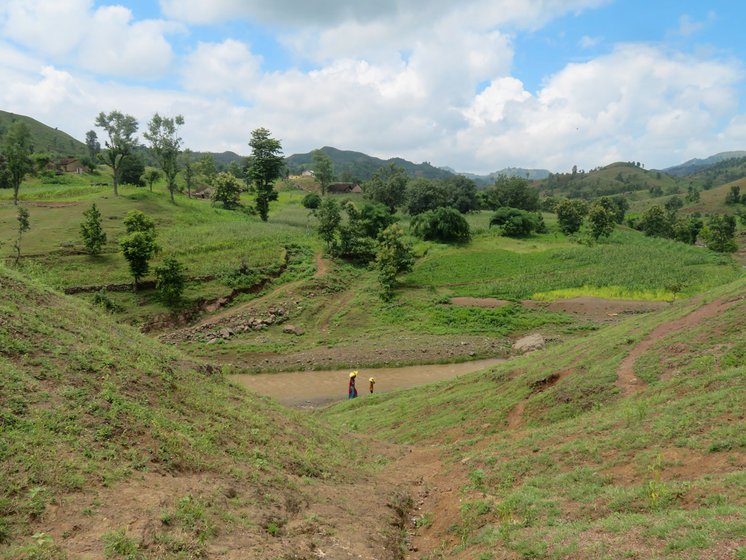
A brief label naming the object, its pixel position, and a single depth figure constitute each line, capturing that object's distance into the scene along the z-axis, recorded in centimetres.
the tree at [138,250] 3928
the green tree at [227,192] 7706
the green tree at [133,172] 8279
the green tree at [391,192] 8431
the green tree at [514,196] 10031
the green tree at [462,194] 8601
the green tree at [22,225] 3978
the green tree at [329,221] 5384
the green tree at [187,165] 7850
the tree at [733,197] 14659
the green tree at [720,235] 7394
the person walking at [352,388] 2561
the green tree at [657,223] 8431
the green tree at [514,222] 6526
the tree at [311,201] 8230
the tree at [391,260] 4603
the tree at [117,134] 5762
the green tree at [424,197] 8000
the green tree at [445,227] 6141
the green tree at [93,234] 4319
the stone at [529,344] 3316
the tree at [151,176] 7525
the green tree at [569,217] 7250
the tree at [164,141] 6300
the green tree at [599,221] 6142
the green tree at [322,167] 10056
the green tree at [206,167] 10950
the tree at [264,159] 6338
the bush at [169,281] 3888
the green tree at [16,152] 5480
